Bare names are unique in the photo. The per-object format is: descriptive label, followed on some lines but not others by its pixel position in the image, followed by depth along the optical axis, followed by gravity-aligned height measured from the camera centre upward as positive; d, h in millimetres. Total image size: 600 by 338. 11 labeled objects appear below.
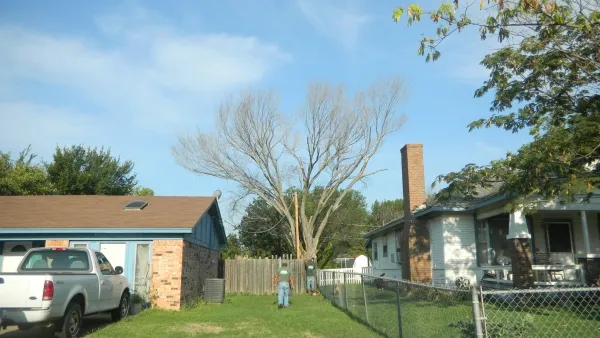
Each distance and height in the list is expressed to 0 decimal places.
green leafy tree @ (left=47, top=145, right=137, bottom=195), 33594 +6532
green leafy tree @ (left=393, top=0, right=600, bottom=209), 9695 +3766
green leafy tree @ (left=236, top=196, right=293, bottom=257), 41500 +2973
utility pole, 29338 +1299
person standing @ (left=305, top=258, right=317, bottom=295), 24000 -514
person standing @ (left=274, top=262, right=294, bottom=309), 16141 -673
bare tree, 34000 +6906
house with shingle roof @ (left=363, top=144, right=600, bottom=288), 15367 +837
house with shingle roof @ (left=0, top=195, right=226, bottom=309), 15656 +989
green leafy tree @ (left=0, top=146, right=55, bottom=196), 28216 +5136
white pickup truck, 8781 -385
